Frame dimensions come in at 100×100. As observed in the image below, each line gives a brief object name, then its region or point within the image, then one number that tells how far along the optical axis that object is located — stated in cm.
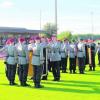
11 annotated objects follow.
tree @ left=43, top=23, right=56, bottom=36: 7595
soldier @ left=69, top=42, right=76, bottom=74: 1855
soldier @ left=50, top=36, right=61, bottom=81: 1506
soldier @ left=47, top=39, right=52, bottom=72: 1494
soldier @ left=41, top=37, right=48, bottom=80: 1380
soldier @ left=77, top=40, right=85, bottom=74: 1830
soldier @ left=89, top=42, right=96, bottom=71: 2047
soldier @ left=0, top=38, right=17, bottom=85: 1362
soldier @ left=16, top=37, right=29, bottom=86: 1321
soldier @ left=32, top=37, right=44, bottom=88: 1298
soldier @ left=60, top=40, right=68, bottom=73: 1841
